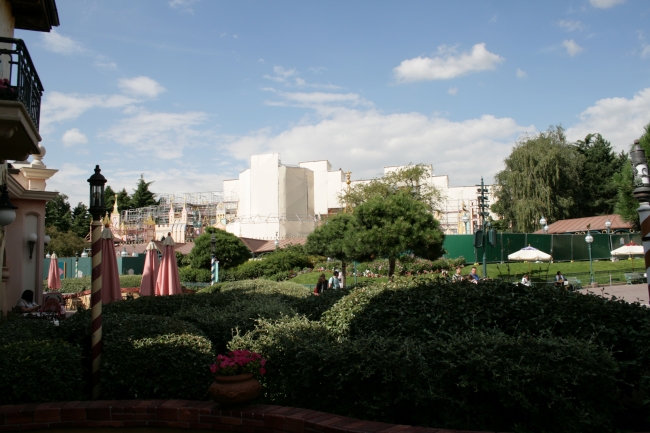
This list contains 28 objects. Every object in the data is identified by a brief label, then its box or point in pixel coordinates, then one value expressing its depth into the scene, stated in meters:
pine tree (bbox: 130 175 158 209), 86.38
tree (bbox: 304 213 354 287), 26.14
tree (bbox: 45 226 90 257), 52.38
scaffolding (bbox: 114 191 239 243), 71.25
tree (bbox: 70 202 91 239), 70.00
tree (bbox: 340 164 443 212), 55.53
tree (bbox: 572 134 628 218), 54.19
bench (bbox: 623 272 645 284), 26.19
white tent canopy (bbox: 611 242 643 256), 30.16
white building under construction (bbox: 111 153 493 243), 67.12
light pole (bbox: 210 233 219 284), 28.98
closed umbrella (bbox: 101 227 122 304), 13.66
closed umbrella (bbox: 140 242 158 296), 17.94
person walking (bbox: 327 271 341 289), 22.64
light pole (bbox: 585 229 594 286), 25.85
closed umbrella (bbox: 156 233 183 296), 17.62
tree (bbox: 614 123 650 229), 38.06
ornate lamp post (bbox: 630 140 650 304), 6.89
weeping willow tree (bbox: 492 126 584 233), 46.16
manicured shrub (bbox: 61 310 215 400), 5.25
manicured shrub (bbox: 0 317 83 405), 4.95
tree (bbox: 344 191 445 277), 19.12
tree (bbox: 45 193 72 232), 68.12
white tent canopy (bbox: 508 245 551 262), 27.19
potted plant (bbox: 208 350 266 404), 4.45
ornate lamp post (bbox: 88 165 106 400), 5.60
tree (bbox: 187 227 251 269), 35.69
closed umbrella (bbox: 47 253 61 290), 24.77
